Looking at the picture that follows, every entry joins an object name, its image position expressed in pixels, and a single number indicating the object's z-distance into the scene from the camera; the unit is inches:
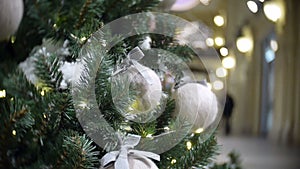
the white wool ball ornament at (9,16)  47.9
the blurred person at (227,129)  577.0
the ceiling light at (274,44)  477.8
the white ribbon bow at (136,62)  43.8
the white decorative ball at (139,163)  41.1
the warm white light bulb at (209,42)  54.4
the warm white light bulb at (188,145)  50.1
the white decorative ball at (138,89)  43.1
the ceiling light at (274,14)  140.5
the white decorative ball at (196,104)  48.1
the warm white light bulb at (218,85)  58.2
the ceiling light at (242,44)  270.6
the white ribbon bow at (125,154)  40.6
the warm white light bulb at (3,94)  49.4
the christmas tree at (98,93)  43.2
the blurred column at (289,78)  429.8
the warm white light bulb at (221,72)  59.2
